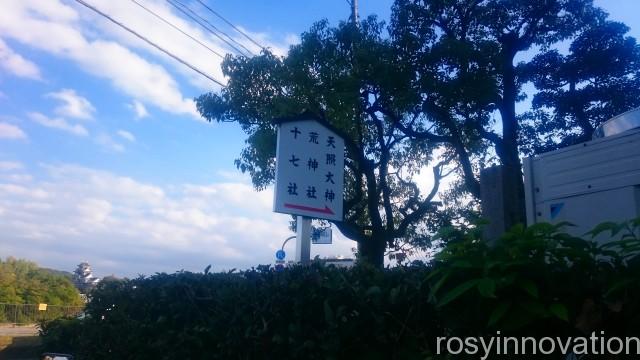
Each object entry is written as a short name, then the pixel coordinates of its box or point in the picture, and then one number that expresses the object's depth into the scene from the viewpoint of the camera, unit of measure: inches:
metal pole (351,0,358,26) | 639.8
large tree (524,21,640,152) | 632.4
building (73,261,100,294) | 2278.1
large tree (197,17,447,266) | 577.3
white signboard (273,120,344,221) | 286.5
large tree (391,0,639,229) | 558.6
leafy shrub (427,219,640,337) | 81.2
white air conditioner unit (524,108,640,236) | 162.4
